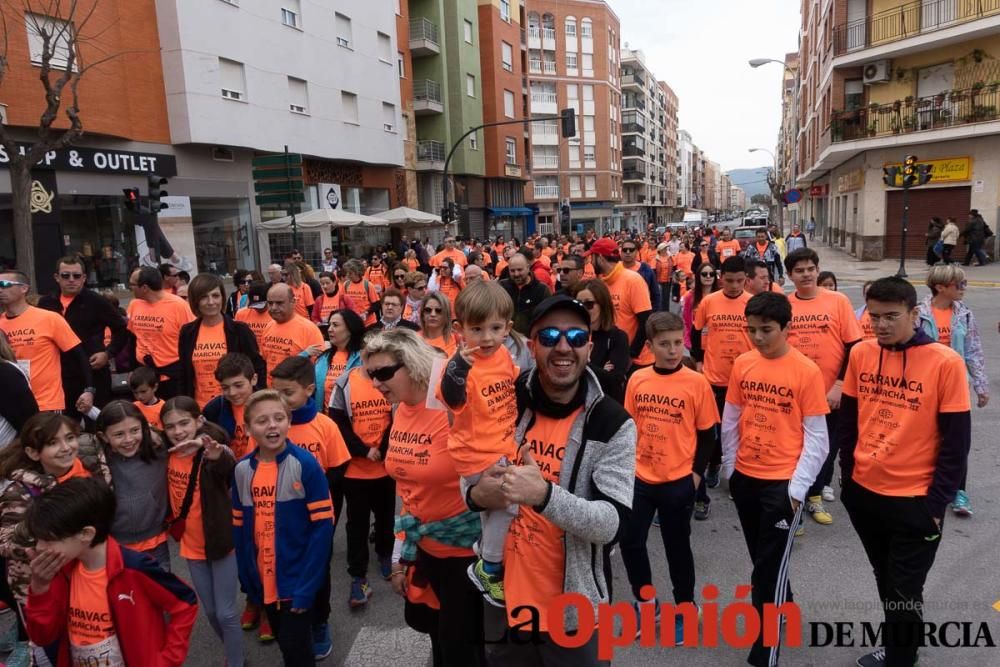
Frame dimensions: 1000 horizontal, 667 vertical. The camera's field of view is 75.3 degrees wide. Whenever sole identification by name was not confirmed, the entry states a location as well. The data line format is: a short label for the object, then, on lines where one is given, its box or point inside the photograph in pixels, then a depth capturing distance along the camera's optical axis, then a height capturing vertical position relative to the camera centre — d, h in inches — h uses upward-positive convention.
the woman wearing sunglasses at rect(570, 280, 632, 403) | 182.2 -25.4
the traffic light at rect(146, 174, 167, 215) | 508.7 +57.8
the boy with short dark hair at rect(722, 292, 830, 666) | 128.1 -42.8
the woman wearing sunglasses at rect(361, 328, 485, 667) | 104.2 -44.1
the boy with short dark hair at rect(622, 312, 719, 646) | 142.8 -47.7
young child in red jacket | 97.2 -50.7
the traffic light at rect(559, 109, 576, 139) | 916.4 +172.8
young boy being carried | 82.3 -21.2
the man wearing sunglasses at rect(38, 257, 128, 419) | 229.1 -15.3
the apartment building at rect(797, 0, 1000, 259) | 871.1 +176.8
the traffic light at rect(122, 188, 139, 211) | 516.1 +54.8
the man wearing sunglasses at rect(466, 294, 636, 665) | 80.3 -27.9
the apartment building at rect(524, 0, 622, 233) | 2308.1 +521.0
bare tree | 505.4 +169.2
